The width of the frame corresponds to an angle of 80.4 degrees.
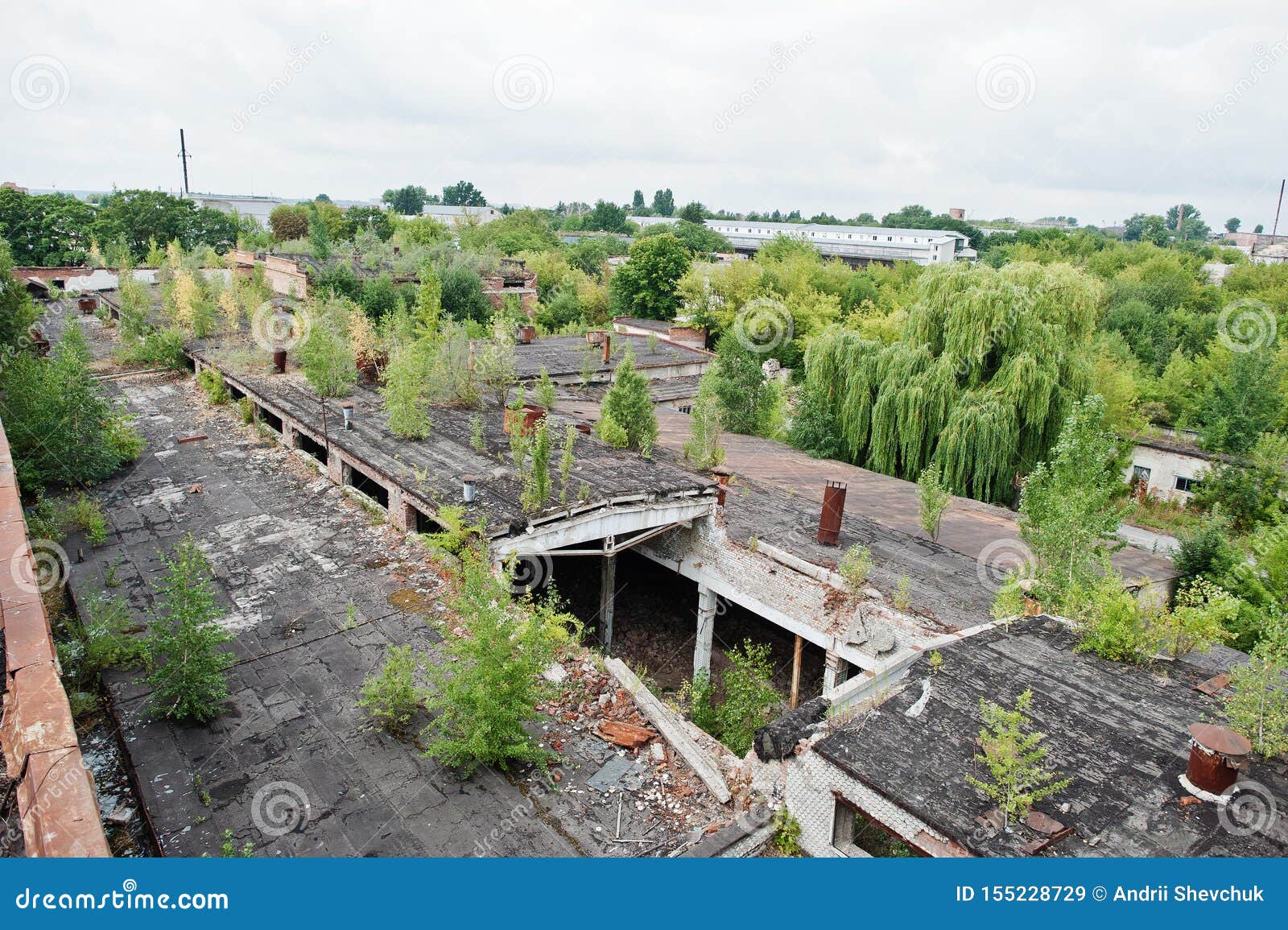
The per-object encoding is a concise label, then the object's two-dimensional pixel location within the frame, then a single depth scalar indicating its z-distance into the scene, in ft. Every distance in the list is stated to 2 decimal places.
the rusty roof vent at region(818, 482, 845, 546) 42.47
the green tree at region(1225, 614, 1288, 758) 22.54
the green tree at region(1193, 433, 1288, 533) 69.77
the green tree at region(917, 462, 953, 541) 43.39
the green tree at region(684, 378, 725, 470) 51.29
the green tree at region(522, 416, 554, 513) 36.99
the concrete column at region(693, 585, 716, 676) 45.24
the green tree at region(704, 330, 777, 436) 70.33
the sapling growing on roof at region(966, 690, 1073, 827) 20.02
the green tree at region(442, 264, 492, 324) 106.73
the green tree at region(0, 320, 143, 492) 43.60
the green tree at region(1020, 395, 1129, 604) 32.17
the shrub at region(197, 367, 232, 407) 62.54
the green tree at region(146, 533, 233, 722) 24.99
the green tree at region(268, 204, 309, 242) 198.59
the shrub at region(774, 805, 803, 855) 23.79
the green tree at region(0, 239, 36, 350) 49.29
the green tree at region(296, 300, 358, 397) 51.90
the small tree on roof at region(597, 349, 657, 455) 48.85
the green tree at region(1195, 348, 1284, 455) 77.97
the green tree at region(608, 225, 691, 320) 133.69
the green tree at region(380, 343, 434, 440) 46.21
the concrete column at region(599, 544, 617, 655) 46.98
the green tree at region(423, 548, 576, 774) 23.20
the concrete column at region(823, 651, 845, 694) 37.24
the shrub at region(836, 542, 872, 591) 36.55
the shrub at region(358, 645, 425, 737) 25.93
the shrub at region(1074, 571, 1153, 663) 28.25
